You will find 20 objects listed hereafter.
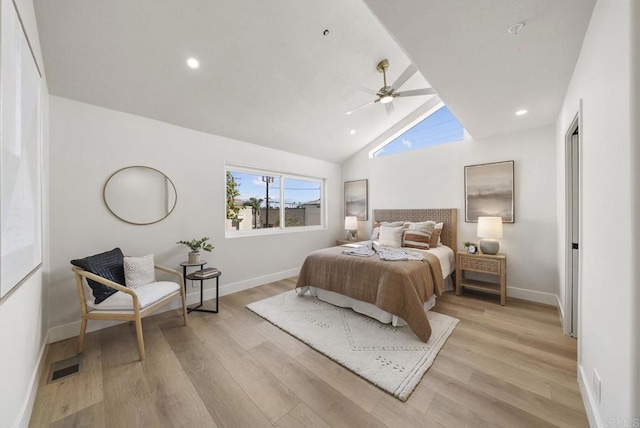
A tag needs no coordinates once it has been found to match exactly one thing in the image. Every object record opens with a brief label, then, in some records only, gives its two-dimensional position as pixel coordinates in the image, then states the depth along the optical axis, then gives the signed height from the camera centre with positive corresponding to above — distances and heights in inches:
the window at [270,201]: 154.9 +9.1
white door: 91.8 -5.4
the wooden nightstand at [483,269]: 122.8 -31.9
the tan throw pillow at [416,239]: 142.1 -16.8
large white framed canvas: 42.1 +13.7
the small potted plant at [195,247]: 117.7 -17.4
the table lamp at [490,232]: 126.9 -11.4
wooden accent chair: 81.5 -30.3
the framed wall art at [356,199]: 200.2 +12.4
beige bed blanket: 92.5 -31.5
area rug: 71.6 -49.1
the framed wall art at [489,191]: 135.8 +12.3
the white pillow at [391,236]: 151.3 -16.0
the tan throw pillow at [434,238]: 145.2 -16.9
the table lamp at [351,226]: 194.1 -11.2
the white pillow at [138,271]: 95.8 -23.8
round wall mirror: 104.2 +9.5
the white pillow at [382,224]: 165.9 -10.4
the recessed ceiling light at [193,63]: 91.5 +60.3
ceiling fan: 94.0 +55.0
